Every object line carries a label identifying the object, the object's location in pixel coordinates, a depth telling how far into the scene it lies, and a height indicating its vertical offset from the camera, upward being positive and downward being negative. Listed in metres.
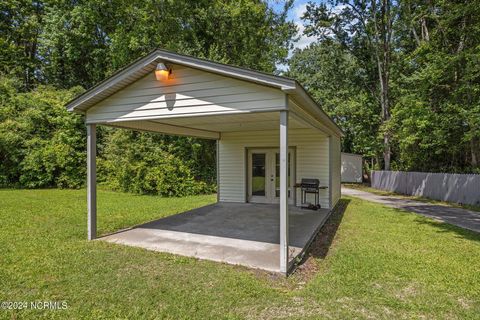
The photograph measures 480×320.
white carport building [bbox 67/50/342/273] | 4.16 +0.99
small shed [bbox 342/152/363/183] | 21.98 -0.53
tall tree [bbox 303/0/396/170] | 18.30 +9.09
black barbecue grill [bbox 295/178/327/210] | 8.70 -0.87
